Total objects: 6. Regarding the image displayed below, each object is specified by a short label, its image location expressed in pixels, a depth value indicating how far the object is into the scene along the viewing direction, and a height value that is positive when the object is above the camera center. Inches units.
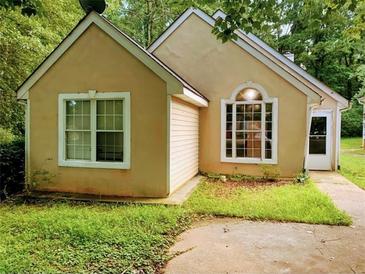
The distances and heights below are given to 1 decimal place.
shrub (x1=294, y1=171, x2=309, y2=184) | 378.6 -54.6
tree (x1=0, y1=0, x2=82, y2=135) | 442.6 +127.0
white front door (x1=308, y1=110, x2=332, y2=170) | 488.7 -9.1
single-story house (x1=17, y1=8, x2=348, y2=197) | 292.0 +20.4
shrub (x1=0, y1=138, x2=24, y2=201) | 322.7 -40.0
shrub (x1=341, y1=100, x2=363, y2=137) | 1196.4 +56.5
